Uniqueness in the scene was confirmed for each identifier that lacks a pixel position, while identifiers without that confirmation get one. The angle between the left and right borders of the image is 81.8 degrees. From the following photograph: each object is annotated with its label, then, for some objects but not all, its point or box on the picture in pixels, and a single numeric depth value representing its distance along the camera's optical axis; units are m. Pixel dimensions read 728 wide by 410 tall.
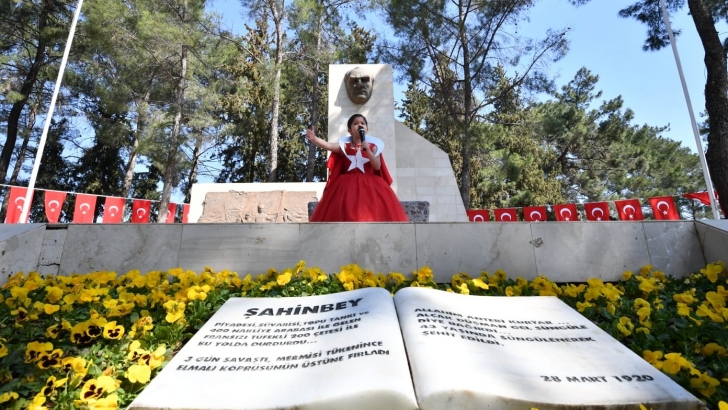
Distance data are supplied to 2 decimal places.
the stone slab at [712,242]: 2.75
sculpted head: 8.48
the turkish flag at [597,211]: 11.82
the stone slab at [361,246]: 2.92
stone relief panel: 9.06
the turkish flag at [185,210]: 13.06
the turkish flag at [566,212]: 12.17
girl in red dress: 3.99
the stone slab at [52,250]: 2.90
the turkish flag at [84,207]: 11.27
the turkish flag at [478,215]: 12.62
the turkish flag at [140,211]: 11.87
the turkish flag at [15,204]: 9.74
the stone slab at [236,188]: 9.34
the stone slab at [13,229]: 2.74
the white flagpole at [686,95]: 8.88
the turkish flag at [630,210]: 11.40
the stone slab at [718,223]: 2.84
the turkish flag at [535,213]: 12.53
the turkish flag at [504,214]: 12.91
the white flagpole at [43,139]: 9.24
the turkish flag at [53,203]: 10.55
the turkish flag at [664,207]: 11.70
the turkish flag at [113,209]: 11.13
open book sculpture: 1.23
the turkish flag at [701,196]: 11.08
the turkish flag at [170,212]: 13.77
